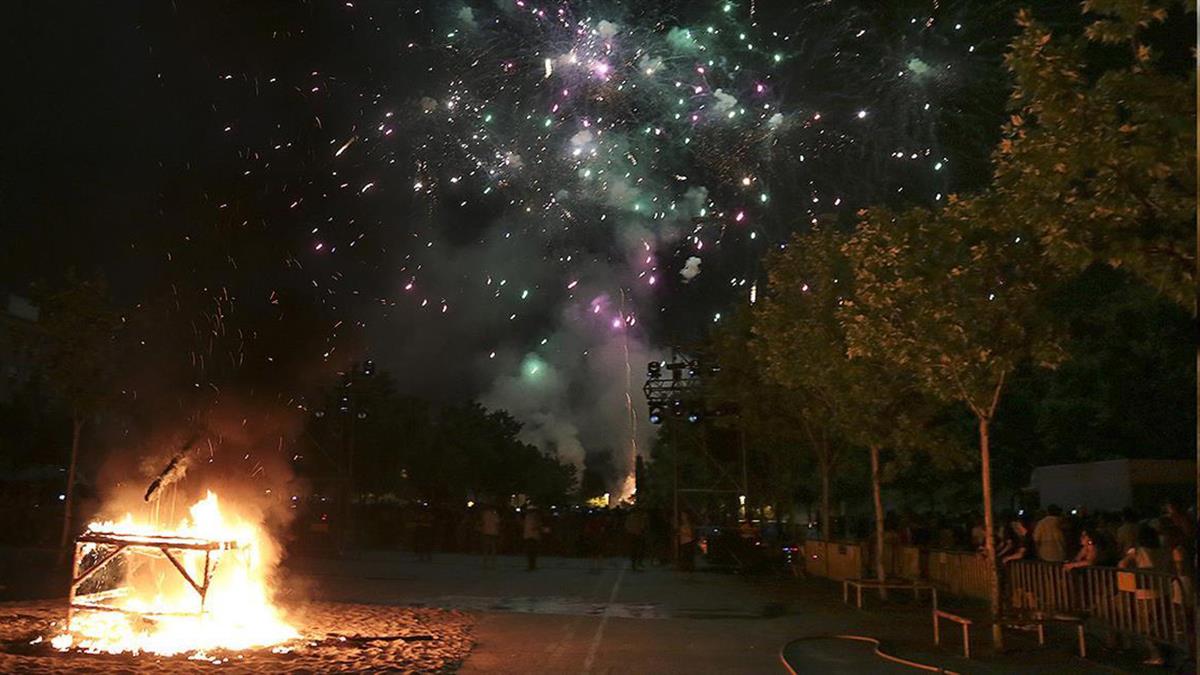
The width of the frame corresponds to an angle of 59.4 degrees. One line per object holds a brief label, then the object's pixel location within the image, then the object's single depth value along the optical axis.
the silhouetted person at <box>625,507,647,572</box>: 27.80
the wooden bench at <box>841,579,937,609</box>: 15.64
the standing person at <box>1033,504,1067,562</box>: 14.98
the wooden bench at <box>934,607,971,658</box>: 11.67
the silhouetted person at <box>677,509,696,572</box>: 26.99
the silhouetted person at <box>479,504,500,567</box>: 28.27
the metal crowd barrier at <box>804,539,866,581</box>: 22.44
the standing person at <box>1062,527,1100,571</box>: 12.86
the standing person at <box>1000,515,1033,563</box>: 14.78
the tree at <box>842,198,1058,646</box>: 11.91
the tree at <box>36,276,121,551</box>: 20.33
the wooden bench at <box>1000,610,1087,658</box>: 11.34
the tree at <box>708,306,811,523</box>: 25.61
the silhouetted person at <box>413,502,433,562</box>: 29.12
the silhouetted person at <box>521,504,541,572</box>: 26.41
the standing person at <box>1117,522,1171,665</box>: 11.02
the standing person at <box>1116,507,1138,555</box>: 13.60
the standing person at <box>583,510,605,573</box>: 30.33
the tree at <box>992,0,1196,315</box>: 7.90
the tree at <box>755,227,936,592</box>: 17.86
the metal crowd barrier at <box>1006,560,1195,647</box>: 10.45
